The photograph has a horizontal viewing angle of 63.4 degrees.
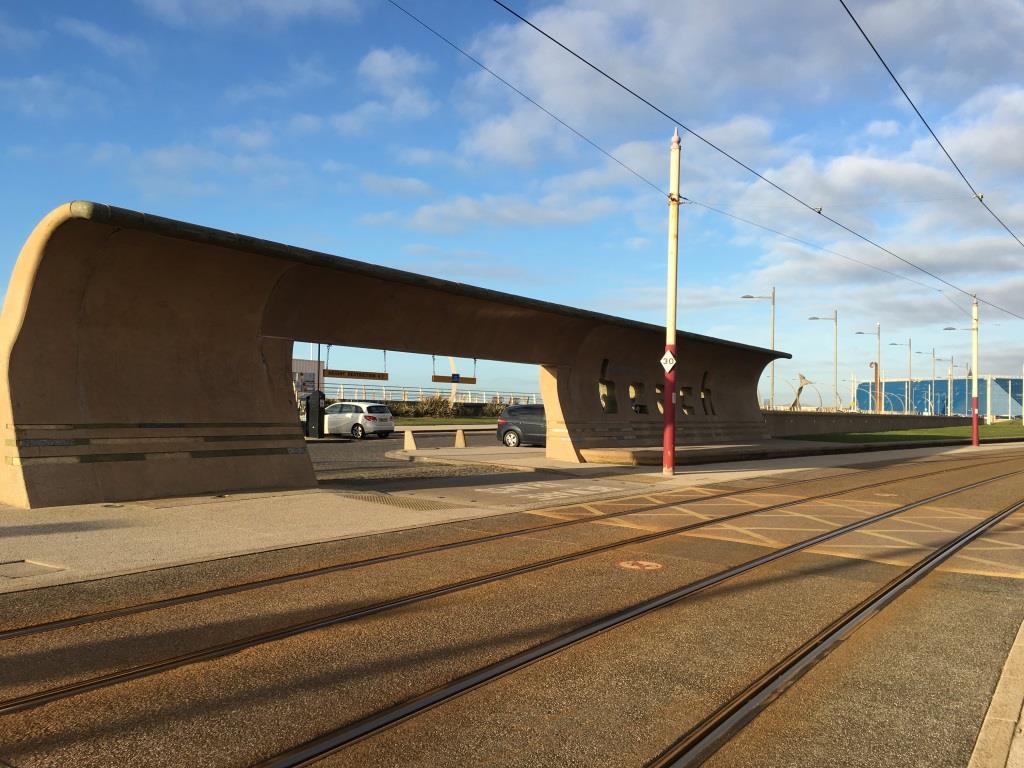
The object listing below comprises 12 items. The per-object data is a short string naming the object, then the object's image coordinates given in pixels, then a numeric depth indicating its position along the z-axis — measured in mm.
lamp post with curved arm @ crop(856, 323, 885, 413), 68706
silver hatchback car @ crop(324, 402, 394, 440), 33781
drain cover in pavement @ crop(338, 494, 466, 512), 12247
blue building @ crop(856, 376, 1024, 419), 172675
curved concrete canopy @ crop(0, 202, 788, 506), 10742
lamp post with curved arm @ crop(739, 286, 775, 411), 46438
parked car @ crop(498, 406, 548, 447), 28297
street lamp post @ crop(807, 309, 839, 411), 56384
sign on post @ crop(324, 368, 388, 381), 23869
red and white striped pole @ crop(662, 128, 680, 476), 19281
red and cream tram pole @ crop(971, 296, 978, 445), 40000
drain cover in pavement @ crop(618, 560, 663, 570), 8023
